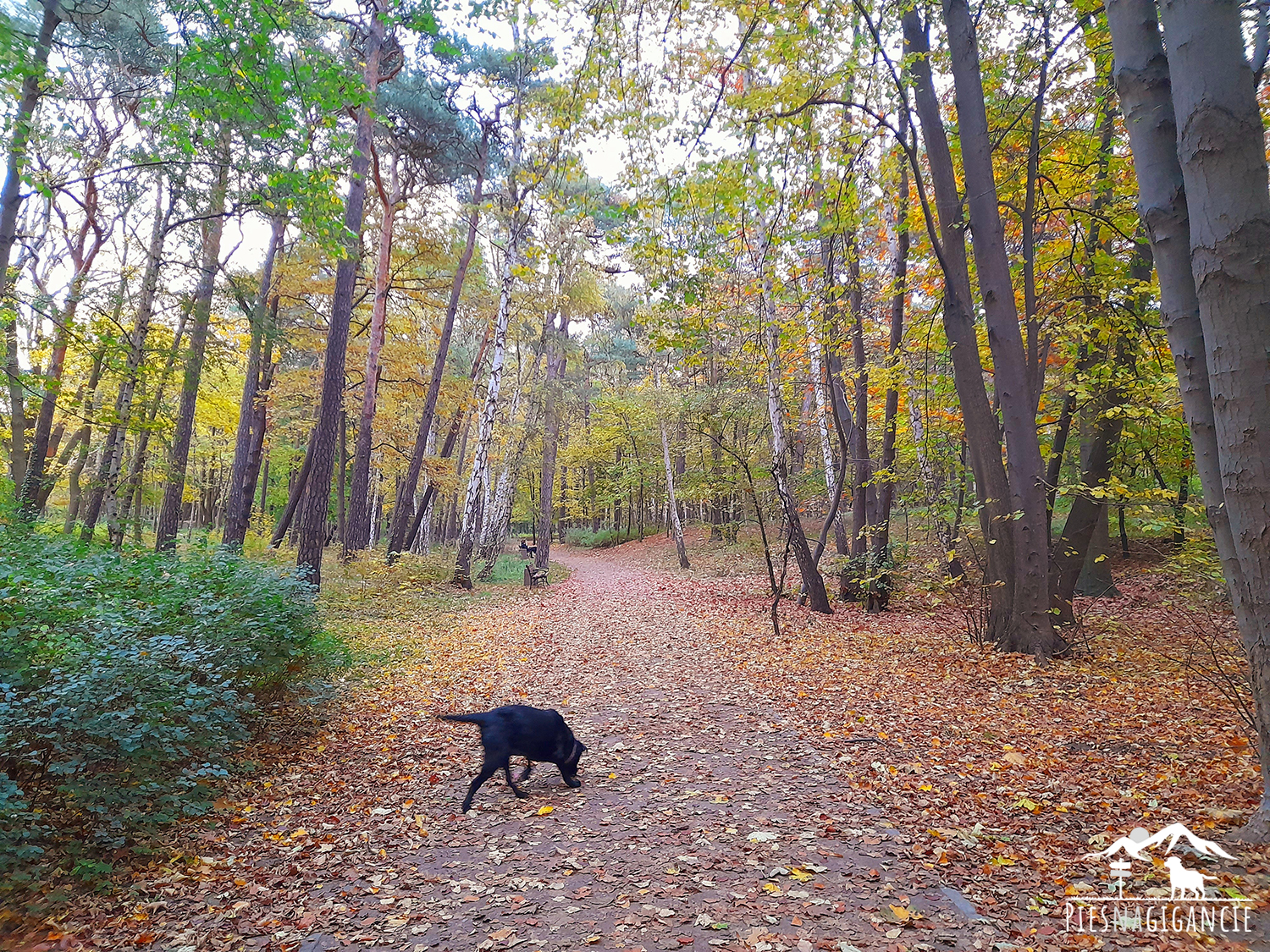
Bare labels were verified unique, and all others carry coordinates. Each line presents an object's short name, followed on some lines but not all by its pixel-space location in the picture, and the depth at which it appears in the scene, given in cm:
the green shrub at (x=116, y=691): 302
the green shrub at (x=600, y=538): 3431
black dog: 412
